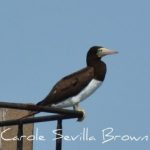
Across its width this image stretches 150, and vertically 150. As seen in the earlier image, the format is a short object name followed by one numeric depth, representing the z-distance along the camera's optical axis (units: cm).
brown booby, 2495
